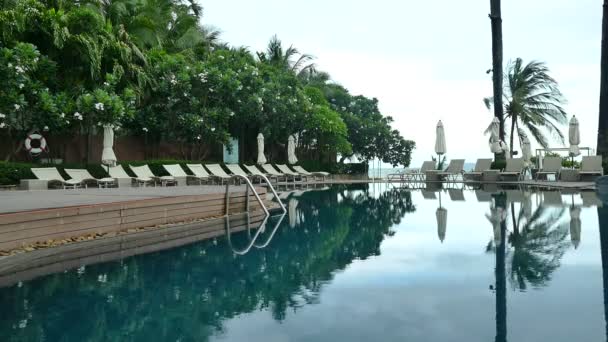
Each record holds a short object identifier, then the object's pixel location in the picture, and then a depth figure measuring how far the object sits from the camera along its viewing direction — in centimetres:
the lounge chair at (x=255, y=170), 1979
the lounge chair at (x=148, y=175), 1560
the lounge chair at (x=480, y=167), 2097
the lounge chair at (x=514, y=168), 1987
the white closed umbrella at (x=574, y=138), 1819
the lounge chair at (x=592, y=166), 1723
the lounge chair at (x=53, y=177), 1312
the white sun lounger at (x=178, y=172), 1666
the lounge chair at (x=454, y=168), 2128
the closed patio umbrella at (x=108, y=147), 1546
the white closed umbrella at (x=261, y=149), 2153
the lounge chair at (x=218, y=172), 1726
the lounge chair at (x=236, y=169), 1910
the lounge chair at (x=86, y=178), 1384
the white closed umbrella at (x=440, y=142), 2178
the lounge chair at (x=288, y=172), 2109
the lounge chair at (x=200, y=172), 1709
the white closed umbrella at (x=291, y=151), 2334
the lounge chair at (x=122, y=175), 1506
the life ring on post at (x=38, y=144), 1477
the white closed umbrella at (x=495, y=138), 2023
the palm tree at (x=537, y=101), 2627
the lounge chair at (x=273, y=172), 2041
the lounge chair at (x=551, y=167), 1877
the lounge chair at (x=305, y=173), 2198
